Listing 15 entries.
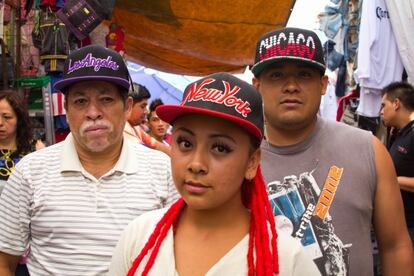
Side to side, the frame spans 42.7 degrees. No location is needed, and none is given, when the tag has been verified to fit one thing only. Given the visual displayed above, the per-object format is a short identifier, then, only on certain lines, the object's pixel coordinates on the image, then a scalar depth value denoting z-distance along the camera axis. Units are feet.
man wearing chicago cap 7.50
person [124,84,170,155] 18.88
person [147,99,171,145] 25.90
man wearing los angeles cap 7.57
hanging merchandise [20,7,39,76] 17.87
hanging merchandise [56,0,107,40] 16.33
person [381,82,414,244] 16.42
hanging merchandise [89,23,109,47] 19.57
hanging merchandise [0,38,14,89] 16.21
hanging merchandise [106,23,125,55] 19.79
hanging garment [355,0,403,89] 17.79
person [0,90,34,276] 14.01
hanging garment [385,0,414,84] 17.08
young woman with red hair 5.24
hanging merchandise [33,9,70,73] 16.42
